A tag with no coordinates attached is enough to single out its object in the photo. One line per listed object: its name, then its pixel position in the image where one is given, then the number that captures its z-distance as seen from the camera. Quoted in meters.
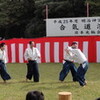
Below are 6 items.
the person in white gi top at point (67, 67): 13.51
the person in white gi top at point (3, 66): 13.78
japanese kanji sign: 20.88
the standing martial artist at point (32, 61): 13.73
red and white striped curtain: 21.92
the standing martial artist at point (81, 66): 12.10
